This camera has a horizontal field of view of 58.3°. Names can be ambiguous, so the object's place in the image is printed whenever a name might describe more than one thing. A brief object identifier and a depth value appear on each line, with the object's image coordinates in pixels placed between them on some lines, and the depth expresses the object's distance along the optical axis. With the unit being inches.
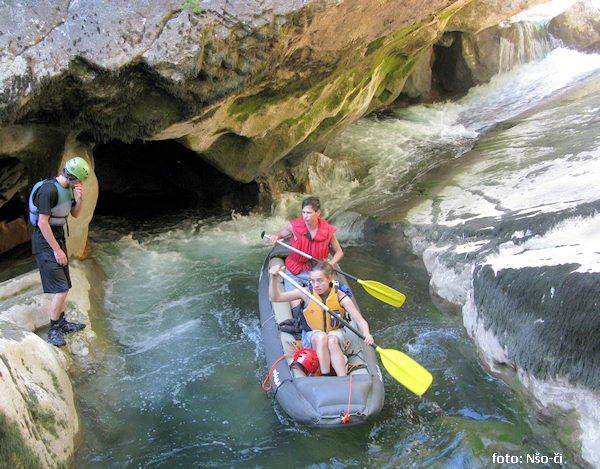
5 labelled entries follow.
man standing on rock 178.1
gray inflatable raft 152.1
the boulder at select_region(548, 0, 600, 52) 497.4
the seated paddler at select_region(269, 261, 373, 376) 167.6
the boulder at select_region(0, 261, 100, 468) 125.8
